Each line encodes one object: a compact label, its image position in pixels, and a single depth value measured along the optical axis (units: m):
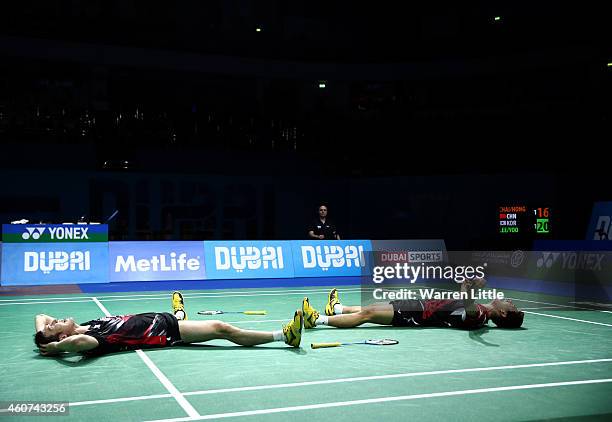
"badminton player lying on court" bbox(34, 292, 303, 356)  7.11
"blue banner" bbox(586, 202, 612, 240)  17.83
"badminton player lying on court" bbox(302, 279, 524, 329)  9.28
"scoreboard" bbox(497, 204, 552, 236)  21.86
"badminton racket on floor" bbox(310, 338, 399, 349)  8.05
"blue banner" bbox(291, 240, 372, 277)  17.61
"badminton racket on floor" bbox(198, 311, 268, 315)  10.89
